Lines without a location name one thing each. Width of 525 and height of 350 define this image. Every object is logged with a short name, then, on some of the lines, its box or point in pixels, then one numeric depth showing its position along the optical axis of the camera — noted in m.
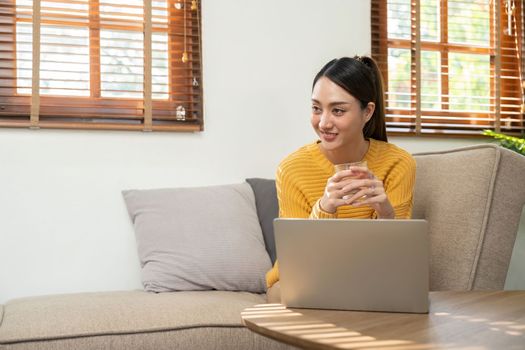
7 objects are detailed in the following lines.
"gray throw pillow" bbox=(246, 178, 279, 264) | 2.67
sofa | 1.89
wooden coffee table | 1.06
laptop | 1.29
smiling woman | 2.11
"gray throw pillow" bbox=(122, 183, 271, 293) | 2.47
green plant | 3.07
